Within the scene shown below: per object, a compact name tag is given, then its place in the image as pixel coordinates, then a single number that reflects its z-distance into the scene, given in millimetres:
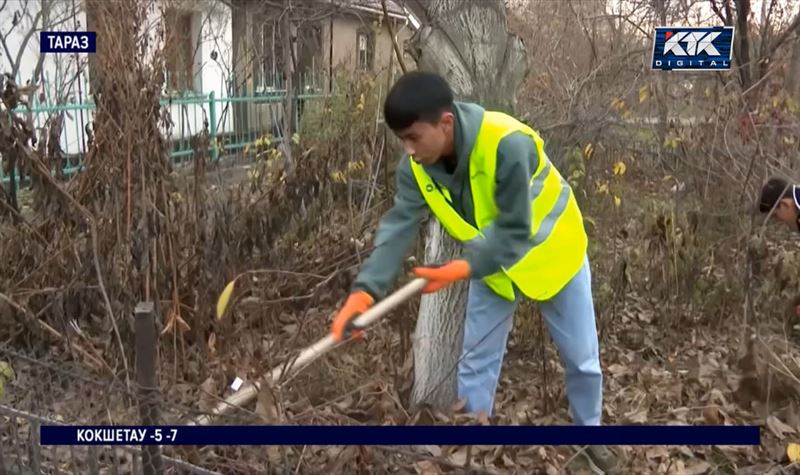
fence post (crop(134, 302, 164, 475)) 2104
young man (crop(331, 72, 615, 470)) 1972
